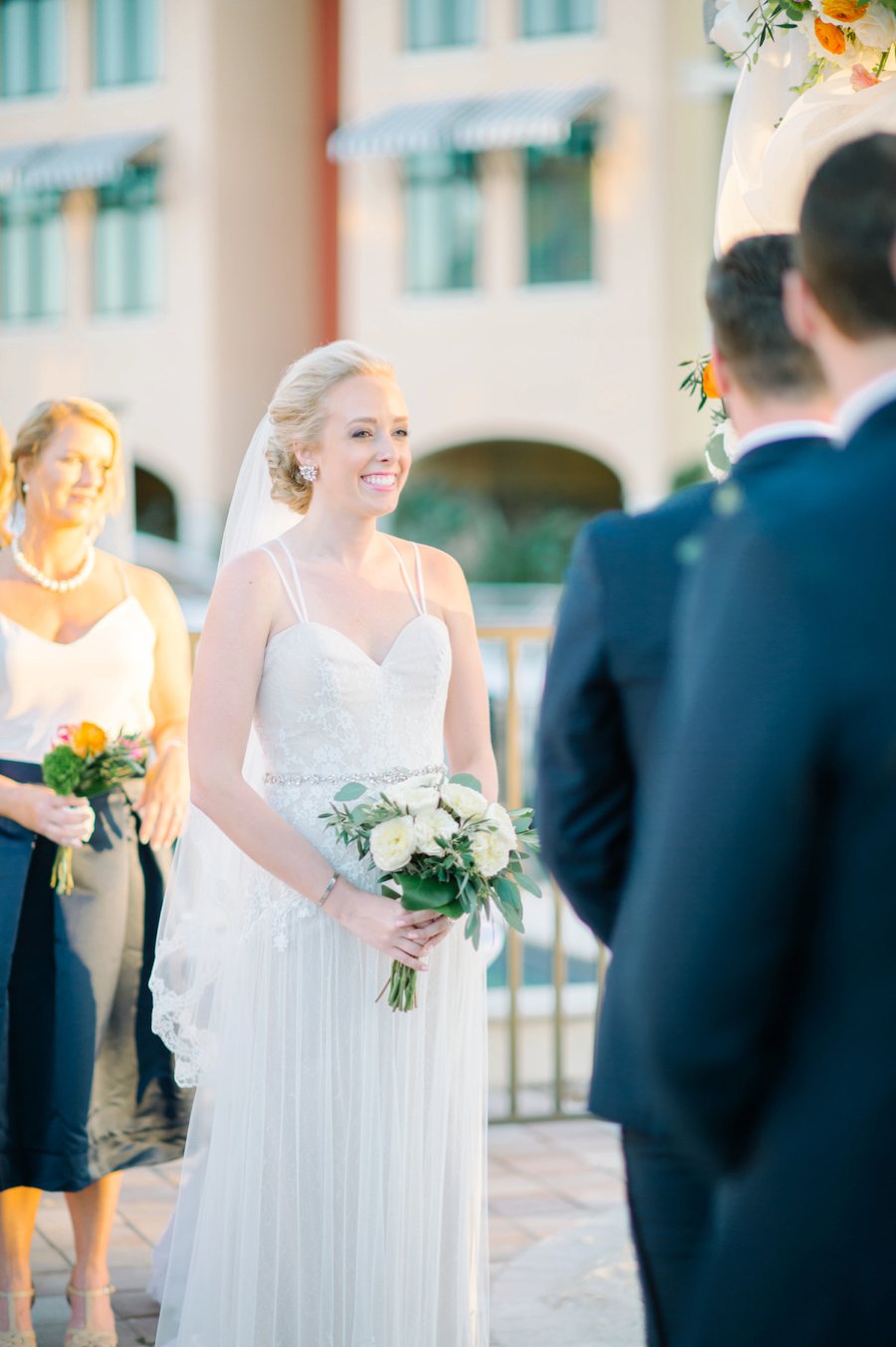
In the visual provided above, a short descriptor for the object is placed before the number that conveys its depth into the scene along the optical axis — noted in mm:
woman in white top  3400
